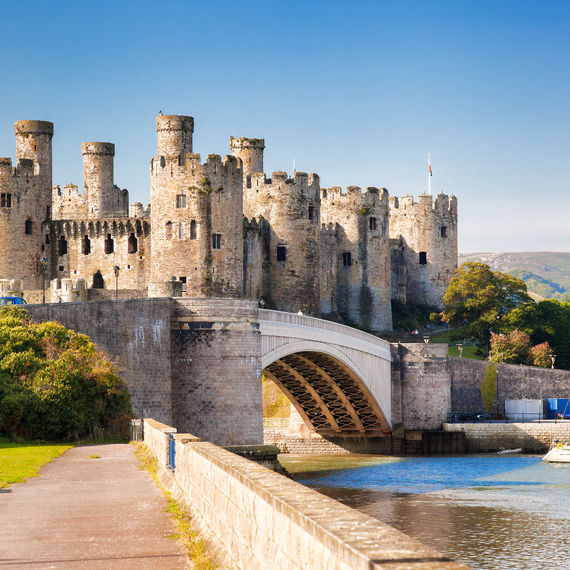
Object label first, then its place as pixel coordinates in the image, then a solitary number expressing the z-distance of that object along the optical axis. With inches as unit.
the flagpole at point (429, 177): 3584.9
